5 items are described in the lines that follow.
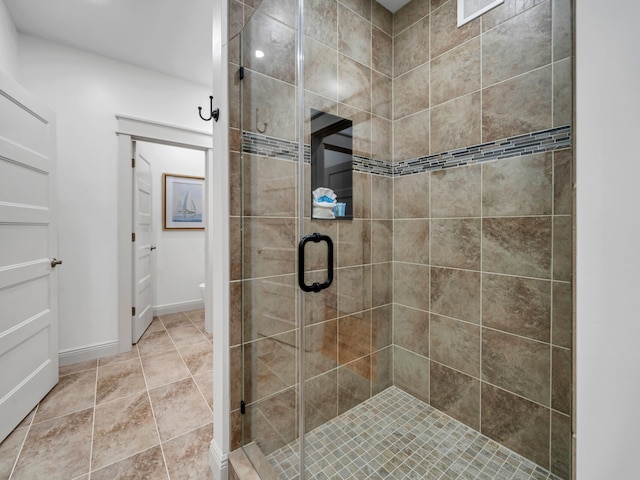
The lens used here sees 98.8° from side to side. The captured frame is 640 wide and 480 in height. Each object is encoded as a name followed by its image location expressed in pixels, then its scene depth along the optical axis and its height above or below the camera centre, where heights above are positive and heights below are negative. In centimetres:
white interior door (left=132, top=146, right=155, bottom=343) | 271 -12
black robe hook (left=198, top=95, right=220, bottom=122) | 127 +58
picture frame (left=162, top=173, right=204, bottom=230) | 368 +49
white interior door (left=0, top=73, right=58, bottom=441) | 156 -11
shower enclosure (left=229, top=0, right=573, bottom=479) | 118 -6
